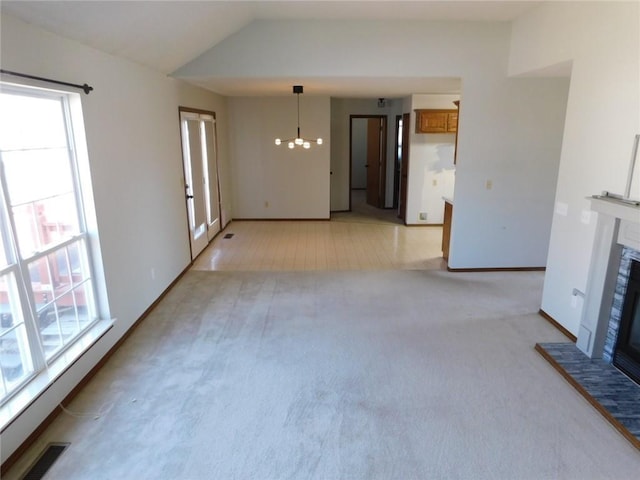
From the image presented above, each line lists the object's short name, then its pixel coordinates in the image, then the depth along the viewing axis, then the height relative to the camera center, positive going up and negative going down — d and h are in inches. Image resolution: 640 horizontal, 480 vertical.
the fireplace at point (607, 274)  113.5 -36.8
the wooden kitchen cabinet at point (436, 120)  279.9 +17.3
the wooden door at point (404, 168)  299.4 -16.2
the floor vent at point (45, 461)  83.8 -64.5
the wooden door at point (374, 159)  363.8 -11.0
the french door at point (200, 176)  213.8 -16.0
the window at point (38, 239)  90.7 -22.0
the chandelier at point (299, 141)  273.4 +3.9
